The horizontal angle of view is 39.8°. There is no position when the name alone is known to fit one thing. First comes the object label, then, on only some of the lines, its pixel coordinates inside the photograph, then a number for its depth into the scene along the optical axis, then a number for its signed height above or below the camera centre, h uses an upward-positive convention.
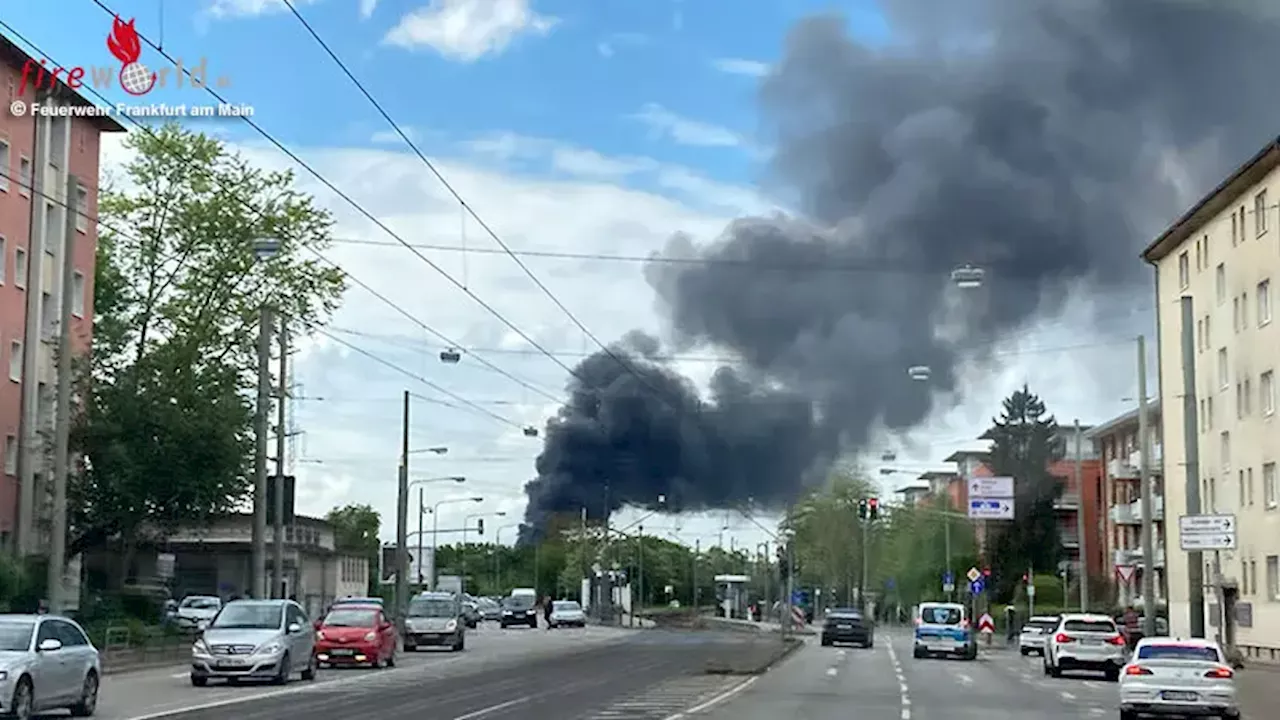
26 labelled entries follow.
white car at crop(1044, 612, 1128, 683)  44.94 -1.79
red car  43.41 -1.57
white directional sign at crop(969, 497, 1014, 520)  78.38 +3.03
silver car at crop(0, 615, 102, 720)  23.28 -1.31
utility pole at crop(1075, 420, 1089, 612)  66.25 +1.72
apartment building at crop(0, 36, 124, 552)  54.56 +9.39
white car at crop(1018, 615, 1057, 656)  61.21 -2.12
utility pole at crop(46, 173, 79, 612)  36.75 +3.06
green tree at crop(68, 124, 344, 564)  52.88 +9.28
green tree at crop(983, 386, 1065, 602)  104.88 +5.21
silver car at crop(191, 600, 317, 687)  33.88 -1.38
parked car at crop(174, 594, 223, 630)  54.34 -1.36
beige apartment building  57.16 +7.17
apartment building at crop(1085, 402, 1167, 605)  93.25 +5.17
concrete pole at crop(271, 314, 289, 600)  49.67 +2.48
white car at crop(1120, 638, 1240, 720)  27.25 -1.68
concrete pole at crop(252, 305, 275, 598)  47.50 +3.00
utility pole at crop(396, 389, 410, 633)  65.56 +1.71
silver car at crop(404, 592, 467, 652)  57.44 -1.67
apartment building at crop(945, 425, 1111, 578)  117.44 +5.09
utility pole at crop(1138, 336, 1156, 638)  50.03 +1.93
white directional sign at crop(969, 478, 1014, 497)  78.56 +3.89
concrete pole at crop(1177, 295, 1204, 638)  41.06 +2.69
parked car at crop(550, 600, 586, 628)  93.00 -2.14
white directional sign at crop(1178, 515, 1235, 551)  42.06 +1.06
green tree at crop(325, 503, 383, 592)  119.11 +3.70
